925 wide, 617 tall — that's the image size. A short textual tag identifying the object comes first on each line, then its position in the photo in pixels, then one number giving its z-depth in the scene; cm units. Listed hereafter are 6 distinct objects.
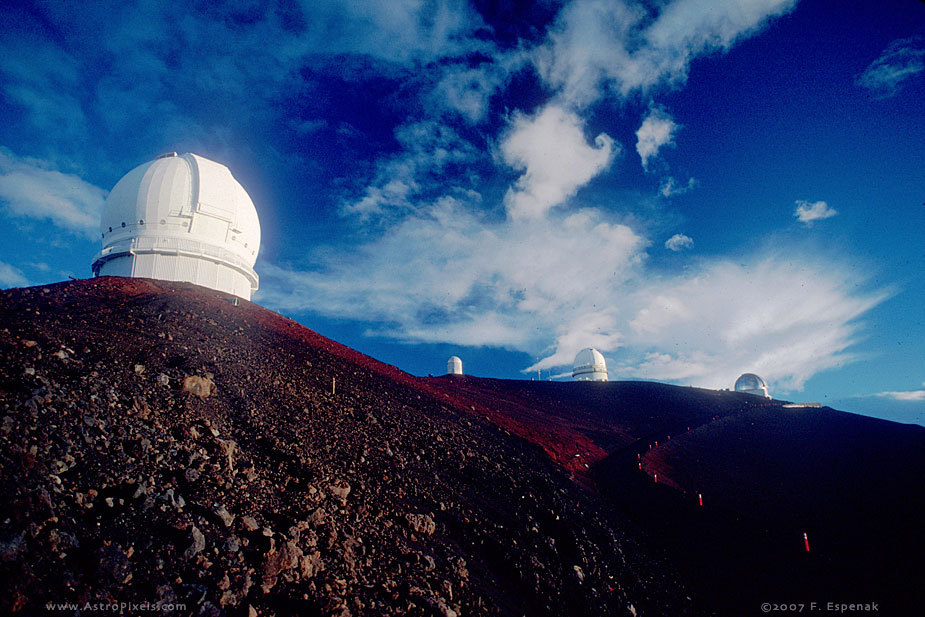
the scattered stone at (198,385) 792
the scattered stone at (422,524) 679
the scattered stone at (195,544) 446
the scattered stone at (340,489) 666
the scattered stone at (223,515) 507
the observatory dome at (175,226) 1889
